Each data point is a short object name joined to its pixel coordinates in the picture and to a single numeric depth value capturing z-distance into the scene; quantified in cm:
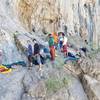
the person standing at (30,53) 606
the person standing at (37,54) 595
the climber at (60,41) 715
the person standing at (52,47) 624
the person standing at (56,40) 718
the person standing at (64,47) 688
